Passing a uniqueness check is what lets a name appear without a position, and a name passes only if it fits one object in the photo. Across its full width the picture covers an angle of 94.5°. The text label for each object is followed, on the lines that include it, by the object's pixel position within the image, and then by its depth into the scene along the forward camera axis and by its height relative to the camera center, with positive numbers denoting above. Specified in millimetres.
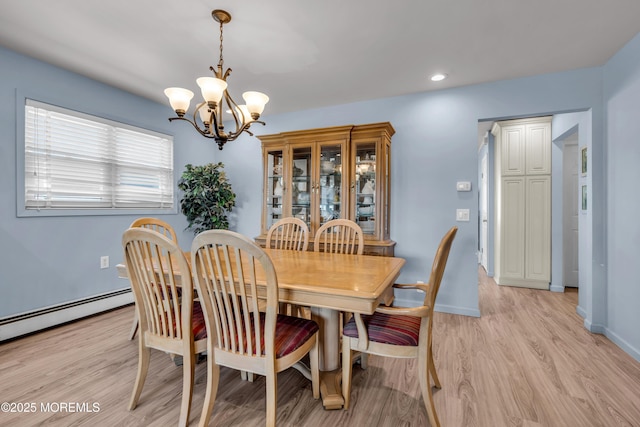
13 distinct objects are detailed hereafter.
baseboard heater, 2459 -943
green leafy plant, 3734 +233
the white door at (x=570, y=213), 4125 +24
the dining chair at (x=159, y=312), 1427 -521
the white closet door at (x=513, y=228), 4203 -197
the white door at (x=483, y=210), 5070 +82
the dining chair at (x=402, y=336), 1452 -635
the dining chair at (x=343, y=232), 2556 -158
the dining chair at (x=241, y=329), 1282 -551
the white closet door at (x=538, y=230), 4055 -213
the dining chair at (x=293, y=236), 2768 -215
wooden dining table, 1378 -359
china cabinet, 3188 +416
